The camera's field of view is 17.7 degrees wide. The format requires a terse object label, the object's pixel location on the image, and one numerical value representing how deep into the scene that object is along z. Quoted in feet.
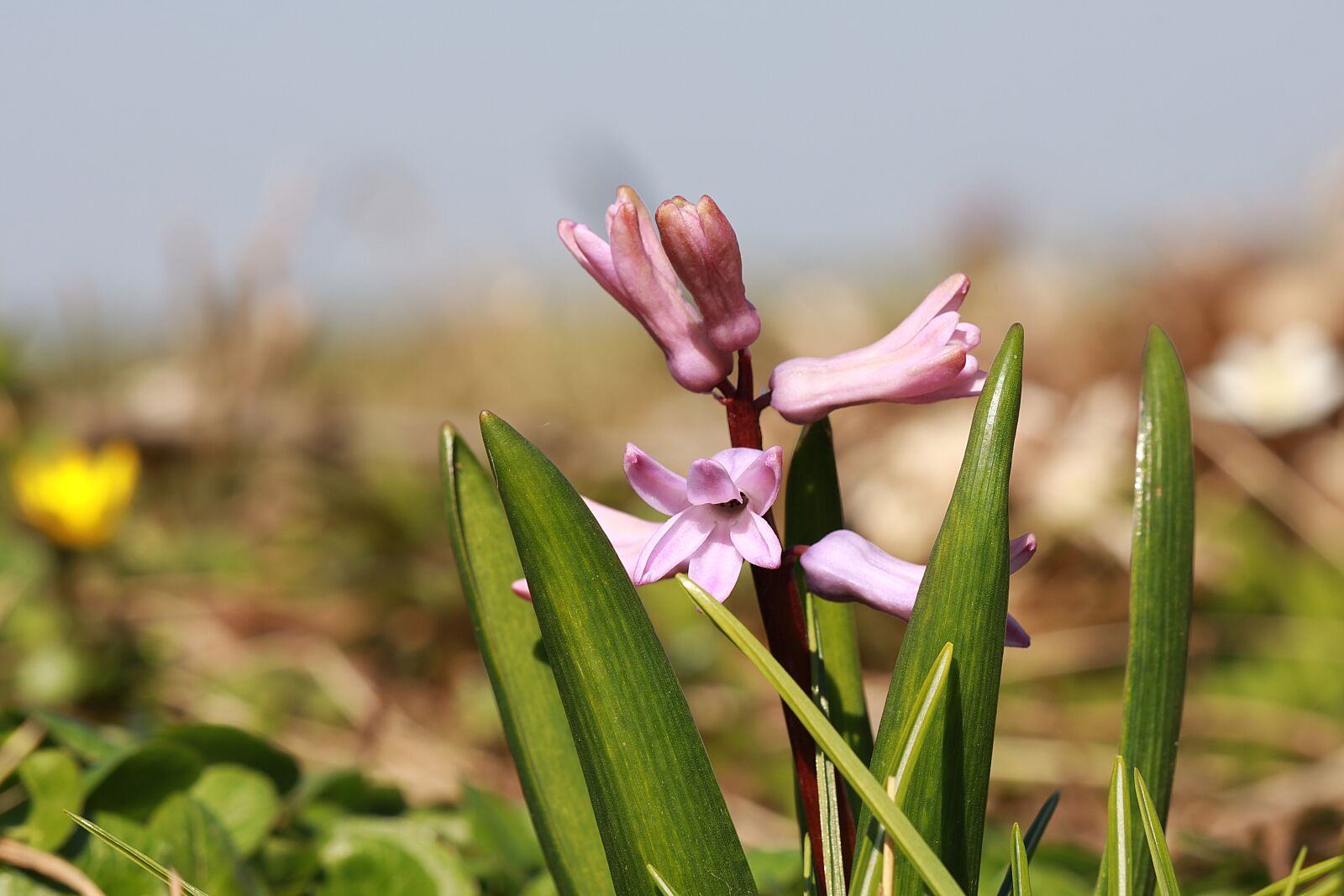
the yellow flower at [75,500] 5.17
